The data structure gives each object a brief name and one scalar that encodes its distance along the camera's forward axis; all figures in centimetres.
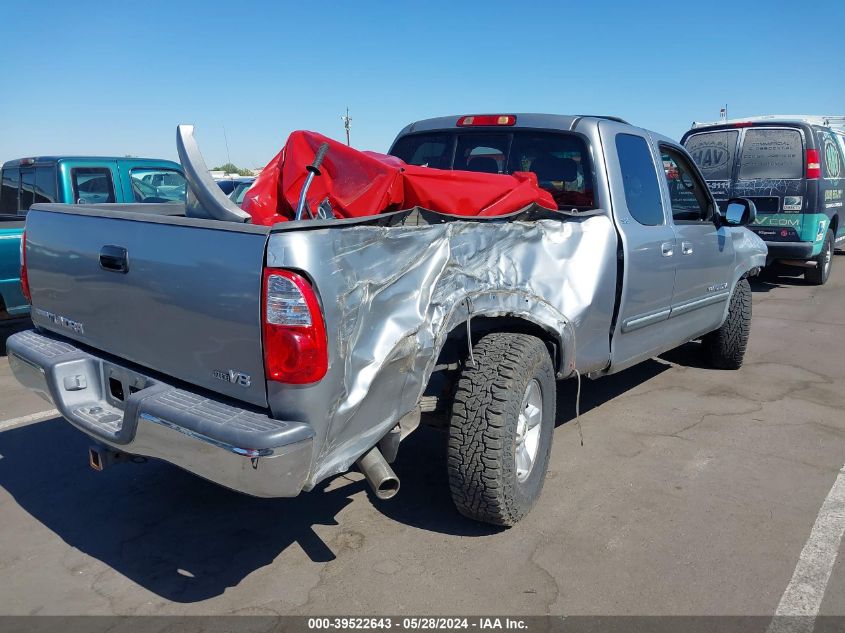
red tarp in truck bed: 339
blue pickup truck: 665
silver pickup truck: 252
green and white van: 982
